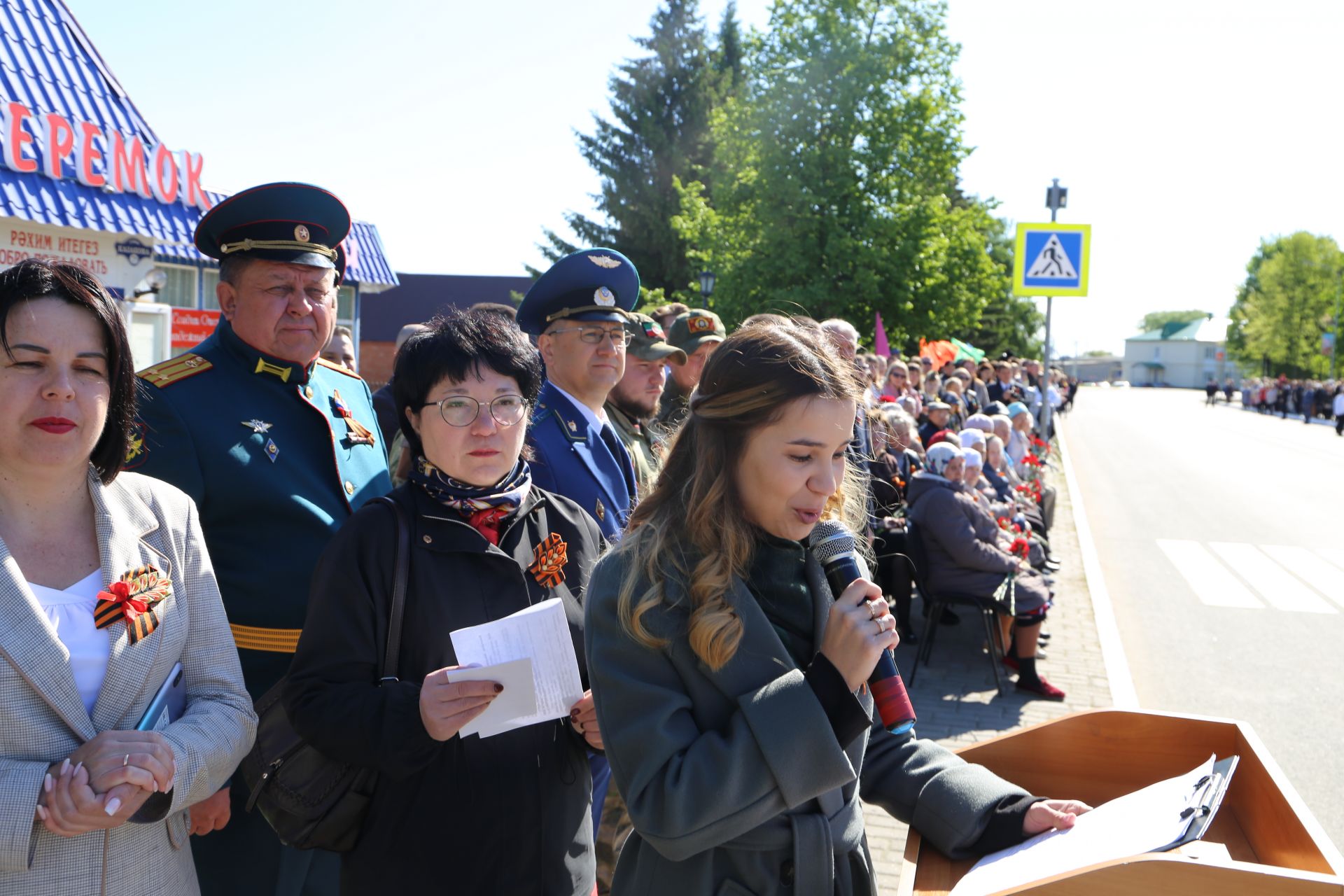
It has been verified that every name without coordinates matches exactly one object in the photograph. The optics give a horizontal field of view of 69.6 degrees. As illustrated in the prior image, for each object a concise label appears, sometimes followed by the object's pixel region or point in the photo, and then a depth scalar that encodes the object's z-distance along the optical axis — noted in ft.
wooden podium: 5.09
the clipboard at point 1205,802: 5.35
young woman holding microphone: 5.40
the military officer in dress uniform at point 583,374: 11.07
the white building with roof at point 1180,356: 459.73
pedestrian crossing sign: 41.04
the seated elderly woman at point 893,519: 22.66
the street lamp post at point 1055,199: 42.88
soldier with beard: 14.24
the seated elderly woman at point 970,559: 21.68
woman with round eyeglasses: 6.84
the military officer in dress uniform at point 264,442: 8.60
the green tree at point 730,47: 118.21
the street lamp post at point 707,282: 62.75
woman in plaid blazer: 5.81
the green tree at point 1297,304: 224.53
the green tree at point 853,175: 80.12
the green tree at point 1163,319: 524.52
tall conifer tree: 110.22
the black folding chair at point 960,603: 21.65
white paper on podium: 5.44
